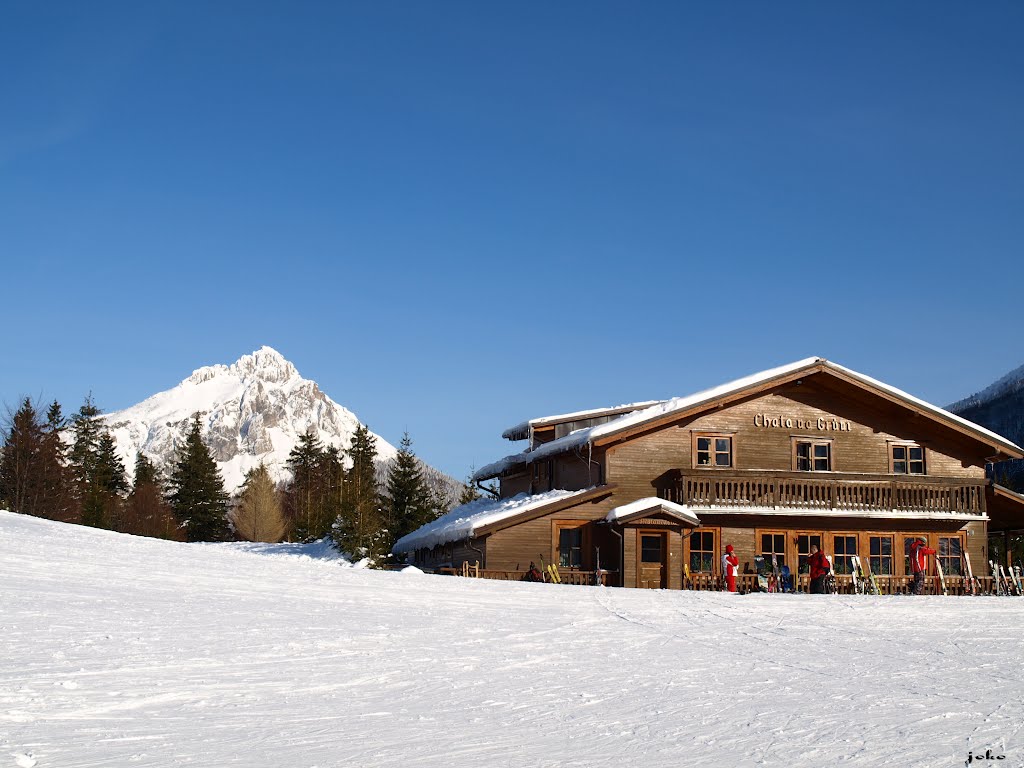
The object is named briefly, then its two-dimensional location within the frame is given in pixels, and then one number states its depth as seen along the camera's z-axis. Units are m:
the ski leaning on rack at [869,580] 31.91
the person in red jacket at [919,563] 32.33
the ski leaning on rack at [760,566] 34.90
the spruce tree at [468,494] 71.53
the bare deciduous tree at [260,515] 72.94
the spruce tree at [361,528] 39.64
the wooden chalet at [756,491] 33.88
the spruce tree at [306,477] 85.12
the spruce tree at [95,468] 65.88
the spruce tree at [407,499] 63.16
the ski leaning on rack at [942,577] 32.59
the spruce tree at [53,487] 57.56
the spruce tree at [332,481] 64.31
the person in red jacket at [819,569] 31.09
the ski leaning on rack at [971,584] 33.44
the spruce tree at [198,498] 75.88
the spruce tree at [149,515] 64.56
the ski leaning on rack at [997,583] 33.09
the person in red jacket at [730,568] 31.08
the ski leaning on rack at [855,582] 31.61
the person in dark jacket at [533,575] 32.69
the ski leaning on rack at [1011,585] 33.08
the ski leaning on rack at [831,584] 31.97
